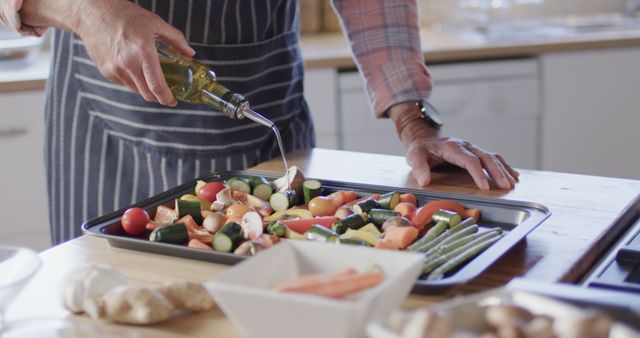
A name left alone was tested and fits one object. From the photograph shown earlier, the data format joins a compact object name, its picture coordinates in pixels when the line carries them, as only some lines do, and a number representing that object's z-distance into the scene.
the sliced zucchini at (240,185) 1.47
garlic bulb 1.03
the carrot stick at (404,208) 1.33
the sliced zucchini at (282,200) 1.42
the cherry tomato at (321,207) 1.37
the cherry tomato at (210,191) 1.42
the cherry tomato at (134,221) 1.30
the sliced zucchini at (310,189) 1.44
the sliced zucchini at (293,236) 1.24
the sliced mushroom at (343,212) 1.33
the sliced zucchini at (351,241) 1.17
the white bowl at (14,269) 0.98
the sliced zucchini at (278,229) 1.26
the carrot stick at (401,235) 1.21
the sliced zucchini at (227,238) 1.21
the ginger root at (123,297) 1.00
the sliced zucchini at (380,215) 1.31
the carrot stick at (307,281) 0.91
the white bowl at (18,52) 2.89
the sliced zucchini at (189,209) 1.33
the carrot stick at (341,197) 1.41
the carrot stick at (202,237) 1.25
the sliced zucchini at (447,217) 1.28
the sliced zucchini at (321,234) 1.21
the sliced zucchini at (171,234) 1.23
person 1.79
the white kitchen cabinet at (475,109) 3.08
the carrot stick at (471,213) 1.34
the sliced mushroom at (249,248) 1.16
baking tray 1.11
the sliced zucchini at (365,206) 1.35
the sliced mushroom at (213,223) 1.29
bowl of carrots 0.87
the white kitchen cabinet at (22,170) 2.80
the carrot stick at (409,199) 1.40
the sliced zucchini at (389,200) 1.38
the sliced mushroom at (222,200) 1.38
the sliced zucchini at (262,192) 1.46
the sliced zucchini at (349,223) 1.28
